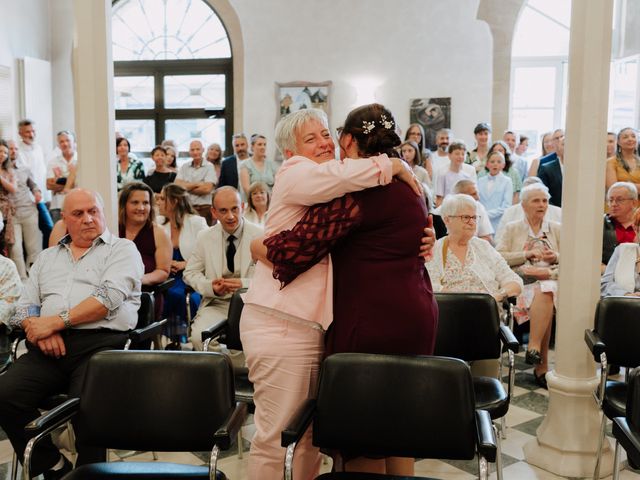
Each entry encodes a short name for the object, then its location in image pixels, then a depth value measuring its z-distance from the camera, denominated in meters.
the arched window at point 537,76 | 10.36
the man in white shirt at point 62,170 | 7.99
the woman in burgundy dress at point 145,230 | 4.05
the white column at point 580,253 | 2.99
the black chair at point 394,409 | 2.00
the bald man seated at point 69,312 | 2.79
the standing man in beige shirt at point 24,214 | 7.27
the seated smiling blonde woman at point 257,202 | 5.03
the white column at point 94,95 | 3.36
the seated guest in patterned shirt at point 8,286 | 3.38
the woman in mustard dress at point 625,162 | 5.82
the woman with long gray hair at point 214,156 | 8.43
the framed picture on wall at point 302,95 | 10.07
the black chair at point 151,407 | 2.08
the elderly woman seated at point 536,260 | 4.39
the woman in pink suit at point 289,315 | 2.01
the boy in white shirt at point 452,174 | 6.54
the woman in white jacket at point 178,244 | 4.68
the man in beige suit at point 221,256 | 3.93
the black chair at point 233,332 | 3.11
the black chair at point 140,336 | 2.85
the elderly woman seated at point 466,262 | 3.76
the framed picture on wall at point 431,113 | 9.70
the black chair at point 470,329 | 3.04
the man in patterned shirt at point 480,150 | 7.27
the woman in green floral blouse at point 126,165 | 6.89
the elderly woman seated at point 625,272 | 4.07
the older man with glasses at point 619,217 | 4.48
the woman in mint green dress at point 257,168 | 7.31
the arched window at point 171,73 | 10.66
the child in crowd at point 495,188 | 6.43
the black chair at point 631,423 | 2.01
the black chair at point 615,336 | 2.94
